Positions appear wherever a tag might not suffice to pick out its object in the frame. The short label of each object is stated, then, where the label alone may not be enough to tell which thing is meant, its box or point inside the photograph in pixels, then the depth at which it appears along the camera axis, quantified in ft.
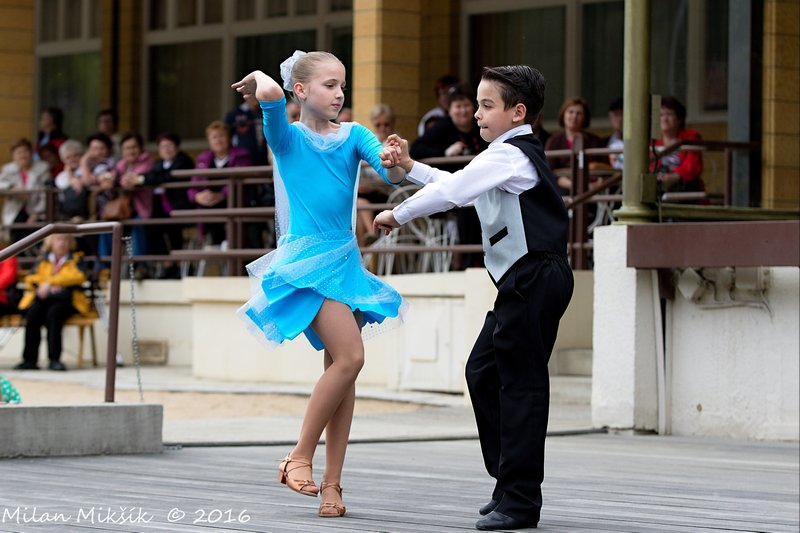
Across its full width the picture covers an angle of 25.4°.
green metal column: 37.99
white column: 37.32
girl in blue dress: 21.01
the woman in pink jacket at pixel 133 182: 59.72
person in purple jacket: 55.67
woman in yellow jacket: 59.00
